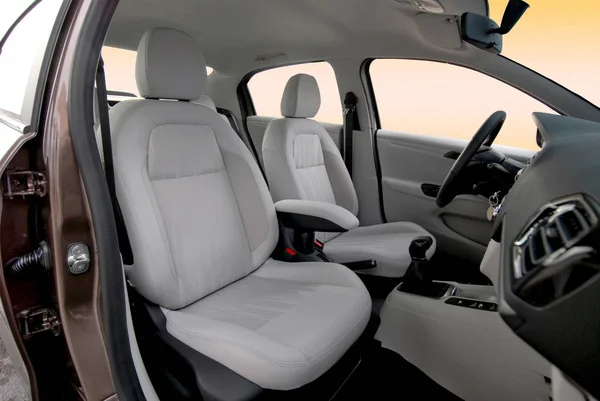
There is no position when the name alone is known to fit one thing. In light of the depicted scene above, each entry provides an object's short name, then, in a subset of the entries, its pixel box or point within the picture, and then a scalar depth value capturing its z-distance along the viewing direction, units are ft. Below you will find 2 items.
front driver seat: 7.56
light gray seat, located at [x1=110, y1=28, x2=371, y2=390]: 3.84
